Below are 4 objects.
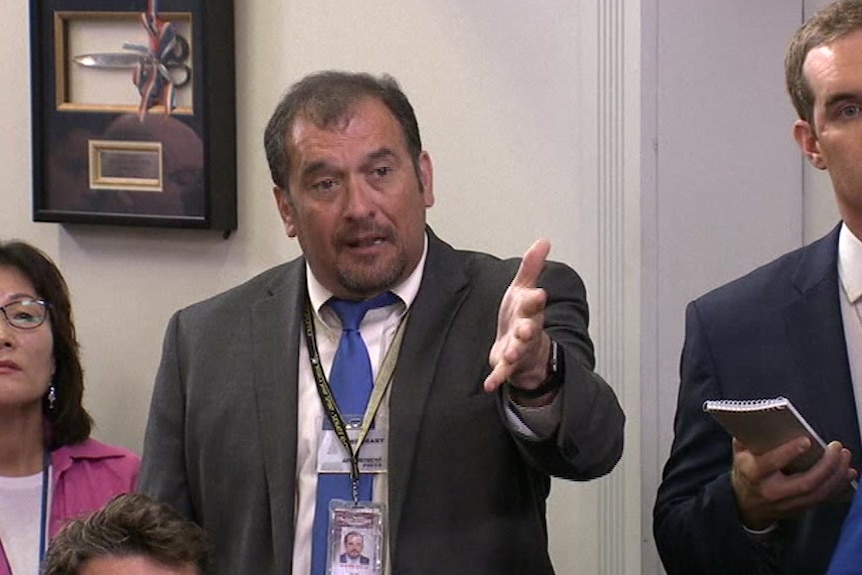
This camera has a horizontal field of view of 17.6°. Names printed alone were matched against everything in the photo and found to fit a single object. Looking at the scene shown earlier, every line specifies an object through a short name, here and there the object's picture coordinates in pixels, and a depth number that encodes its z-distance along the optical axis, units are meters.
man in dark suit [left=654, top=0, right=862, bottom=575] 3.94
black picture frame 5.95
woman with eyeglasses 5.91
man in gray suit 4.37
